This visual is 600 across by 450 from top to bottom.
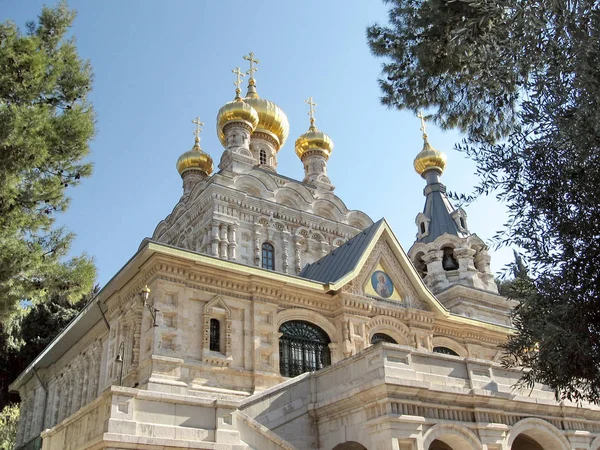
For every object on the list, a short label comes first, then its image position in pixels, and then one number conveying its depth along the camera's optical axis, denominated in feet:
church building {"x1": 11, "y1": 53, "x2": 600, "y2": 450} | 35.32
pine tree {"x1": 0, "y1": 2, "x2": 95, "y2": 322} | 32.30
